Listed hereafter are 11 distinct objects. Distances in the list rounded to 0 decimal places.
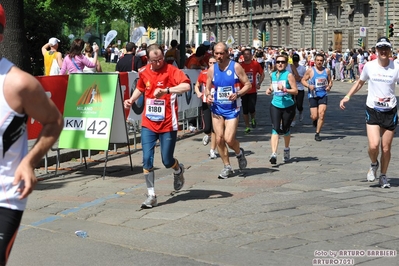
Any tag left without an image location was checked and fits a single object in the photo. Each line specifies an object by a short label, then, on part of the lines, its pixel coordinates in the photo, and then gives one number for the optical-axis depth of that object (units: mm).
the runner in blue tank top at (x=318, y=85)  16953
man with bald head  11320
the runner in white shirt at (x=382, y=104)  10297
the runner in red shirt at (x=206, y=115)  13445
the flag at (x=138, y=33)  27594
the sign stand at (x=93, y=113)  11672
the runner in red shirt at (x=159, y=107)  9297
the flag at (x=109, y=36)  28484
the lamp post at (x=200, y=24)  41594
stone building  73625
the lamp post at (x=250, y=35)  103012
